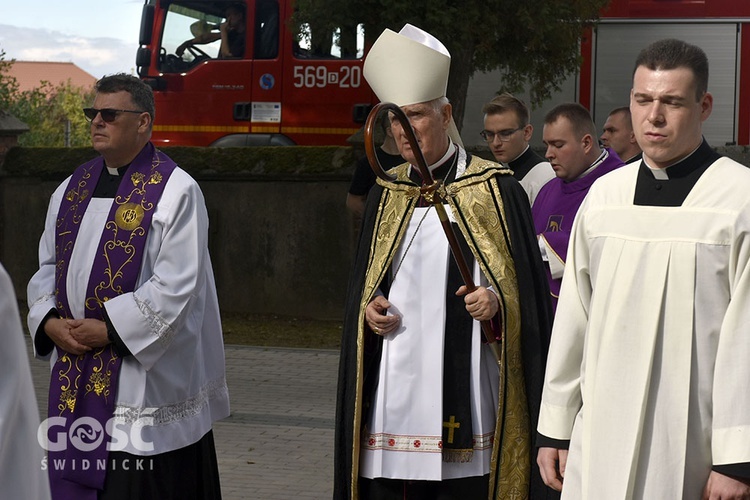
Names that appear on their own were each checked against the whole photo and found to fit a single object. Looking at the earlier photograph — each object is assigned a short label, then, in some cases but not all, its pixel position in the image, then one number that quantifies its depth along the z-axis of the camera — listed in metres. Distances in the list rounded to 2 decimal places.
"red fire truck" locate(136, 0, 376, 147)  13.52
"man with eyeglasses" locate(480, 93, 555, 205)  6.43
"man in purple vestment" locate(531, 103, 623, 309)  5.61
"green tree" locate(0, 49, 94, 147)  15.98
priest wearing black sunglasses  4.73
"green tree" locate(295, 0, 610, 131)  10.82
